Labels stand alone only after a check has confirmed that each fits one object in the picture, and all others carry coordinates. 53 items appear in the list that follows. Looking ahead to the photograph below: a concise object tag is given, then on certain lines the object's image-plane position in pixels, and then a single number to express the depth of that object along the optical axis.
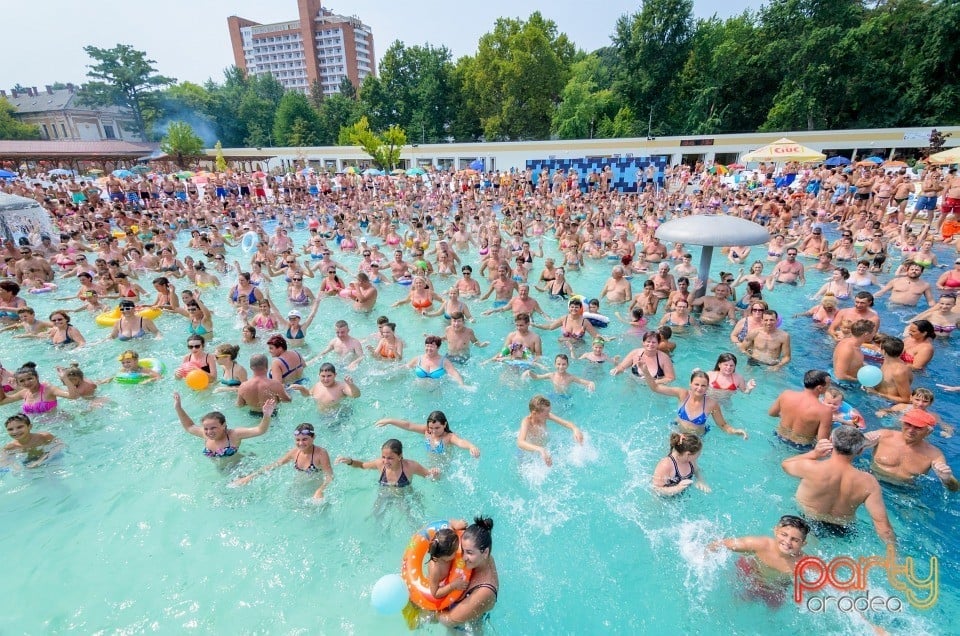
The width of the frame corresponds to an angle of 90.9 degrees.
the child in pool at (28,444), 5.08
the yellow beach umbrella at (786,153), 20.23
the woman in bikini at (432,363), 6.58
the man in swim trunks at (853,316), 6.63
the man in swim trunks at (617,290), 9.70
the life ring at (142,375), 6.79
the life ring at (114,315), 8.90
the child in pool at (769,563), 3.31
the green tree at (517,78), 47.62
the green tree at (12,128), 57.34
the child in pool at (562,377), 6.00
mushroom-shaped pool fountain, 6.84
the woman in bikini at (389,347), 7.11
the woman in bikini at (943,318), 7.49
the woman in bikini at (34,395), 5.90
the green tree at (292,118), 59.12
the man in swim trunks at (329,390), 5.76
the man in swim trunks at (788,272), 10.76
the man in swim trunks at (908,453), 4.12
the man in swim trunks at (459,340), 7.54
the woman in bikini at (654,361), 6.16
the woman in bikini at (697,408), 5.02
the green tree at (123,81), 64.62
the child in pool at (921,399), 4.46
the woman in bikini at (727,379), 5.79
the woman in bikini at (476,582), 2.99
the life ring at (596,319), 7.86
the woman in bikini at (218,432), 4.78
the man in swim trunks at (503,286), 9.62
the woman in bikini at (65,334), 8.01
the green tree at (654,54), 39.38
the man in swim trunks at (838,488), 3.61
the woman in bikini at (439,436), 4.73
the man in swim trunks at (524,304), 8.12
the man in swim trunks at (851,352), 6.05
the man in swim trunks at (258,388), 5.86
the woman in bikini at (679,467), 4.18
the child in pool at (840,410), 4.93
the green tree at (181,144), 41.84
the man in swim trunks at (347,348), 7.07
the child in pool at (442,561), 3.01
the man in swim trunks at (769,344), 6.73
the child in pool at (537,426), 5.08
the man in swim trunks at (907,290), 8.83
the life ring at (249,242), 14.84
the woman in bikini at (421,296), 9.44
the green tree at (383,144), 36.19
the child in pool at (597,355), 6.83
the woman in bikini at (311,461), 4.70
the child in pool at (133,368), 6.78
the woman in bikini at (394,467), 4.41
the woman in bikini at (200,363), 6.62
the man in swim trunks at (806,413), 4.79
